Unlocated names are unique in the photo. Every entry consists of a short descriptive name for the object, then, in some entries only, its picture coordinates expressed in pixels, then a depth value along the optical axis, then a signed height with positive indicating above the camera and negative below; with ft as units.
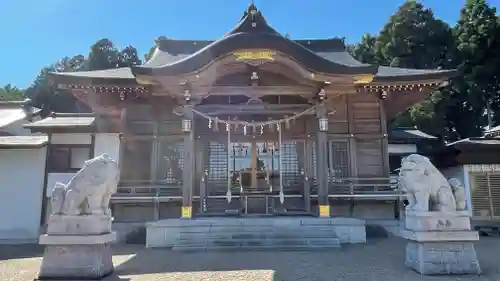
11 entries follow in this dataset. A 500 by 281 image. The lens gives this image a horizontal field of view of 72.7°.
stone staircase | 23.34 -4.35
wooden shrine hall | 27.53 +4.93
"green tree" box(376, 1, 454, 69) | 79.15 +32.31
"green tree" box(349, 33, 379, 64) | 95.15 +38.53
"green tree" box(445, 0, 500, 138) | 70.79 +21.13
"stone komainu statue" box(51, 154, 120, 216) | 16.46 -0.68
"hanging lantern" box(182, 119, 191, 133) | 28.25 +4.22
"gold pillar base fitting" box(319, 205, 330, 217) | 27.22 -2.69
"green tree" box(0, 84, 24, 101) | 119.79 +32.16
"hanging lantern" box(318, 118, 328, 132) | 28.30 +4.38
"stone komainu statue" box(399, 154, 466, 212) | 16.55 -0.56
